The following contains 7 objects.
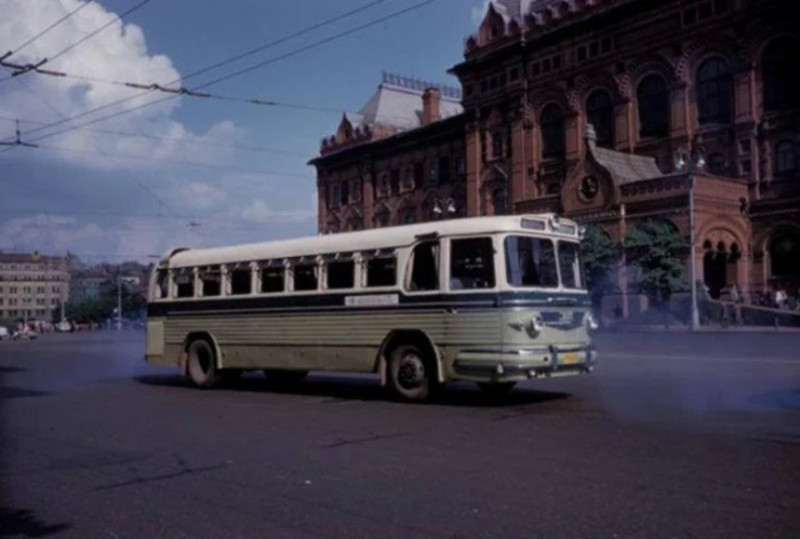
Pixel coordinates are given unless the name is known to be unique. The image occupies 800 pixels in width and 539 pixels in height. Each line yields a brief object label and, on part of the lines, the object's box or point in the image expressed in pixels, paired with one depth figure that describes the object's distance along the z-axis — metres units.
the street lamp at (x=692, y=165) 37.34
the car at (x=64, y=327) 106.30
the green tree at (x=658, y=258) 39.31
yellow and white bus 12.17
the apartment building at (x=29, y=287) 163.25
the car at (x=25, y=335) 74.80
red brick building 40.81
